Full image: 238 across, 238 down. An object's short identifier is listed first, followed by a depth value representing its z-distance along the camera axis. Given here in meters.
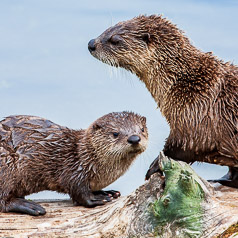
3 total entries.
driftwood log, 8.70
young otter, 10.13
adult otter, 9.84
